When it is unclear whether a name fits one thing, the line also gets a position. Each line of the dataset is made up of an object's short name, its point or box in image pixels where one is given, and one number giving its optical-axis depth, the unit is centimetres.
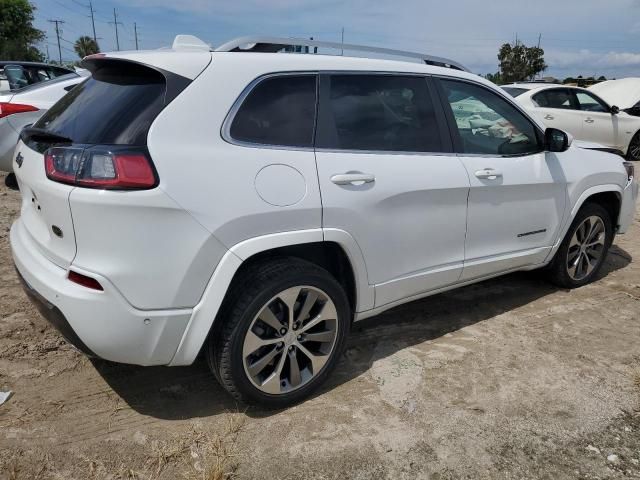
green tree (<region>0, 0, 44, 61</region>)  4372
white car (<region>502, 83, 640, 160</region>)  988
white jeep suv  220
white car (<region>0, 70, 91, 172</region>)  608
